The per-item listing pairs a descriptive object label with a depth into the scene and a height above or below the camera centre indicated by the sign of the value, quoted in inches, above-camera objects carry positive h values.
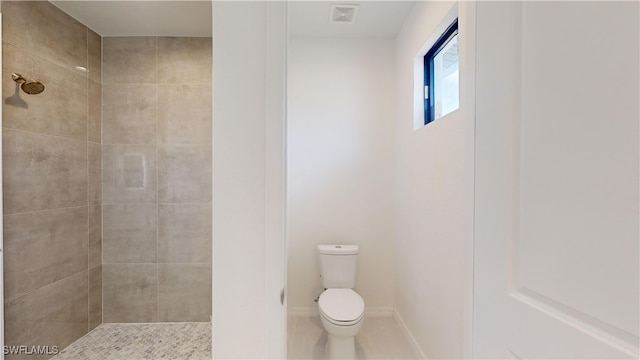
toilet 74.2 -33.7
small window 72.3 +27.3
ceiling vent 86.7 +49.2
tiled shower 87.5 -0.9
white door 18.3 +0.0
